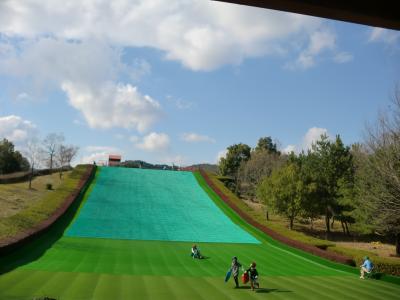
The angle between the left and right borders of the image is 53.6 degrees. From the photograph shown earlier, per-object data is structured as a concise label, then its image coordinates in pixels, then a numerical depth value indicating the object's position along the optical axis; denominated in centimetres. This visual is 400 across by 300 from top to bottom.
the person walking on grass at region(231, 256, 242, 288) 1983
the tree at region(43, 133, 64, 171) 7281
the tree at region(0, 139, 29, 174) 7462
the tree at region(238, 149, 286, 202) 7406
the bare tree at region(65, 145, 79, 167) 7731
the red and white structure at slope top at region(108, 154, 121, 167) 7781
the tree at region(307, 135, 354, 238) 4825
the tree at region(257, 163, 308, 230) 4584
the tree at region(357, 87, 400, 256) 2753
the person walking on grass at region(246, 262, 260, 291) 1931
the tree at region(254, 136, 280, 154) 11472
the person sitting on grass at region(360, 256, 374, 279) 2428
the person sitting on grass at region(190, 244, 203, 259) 2748
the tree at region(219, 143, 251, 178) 9662
